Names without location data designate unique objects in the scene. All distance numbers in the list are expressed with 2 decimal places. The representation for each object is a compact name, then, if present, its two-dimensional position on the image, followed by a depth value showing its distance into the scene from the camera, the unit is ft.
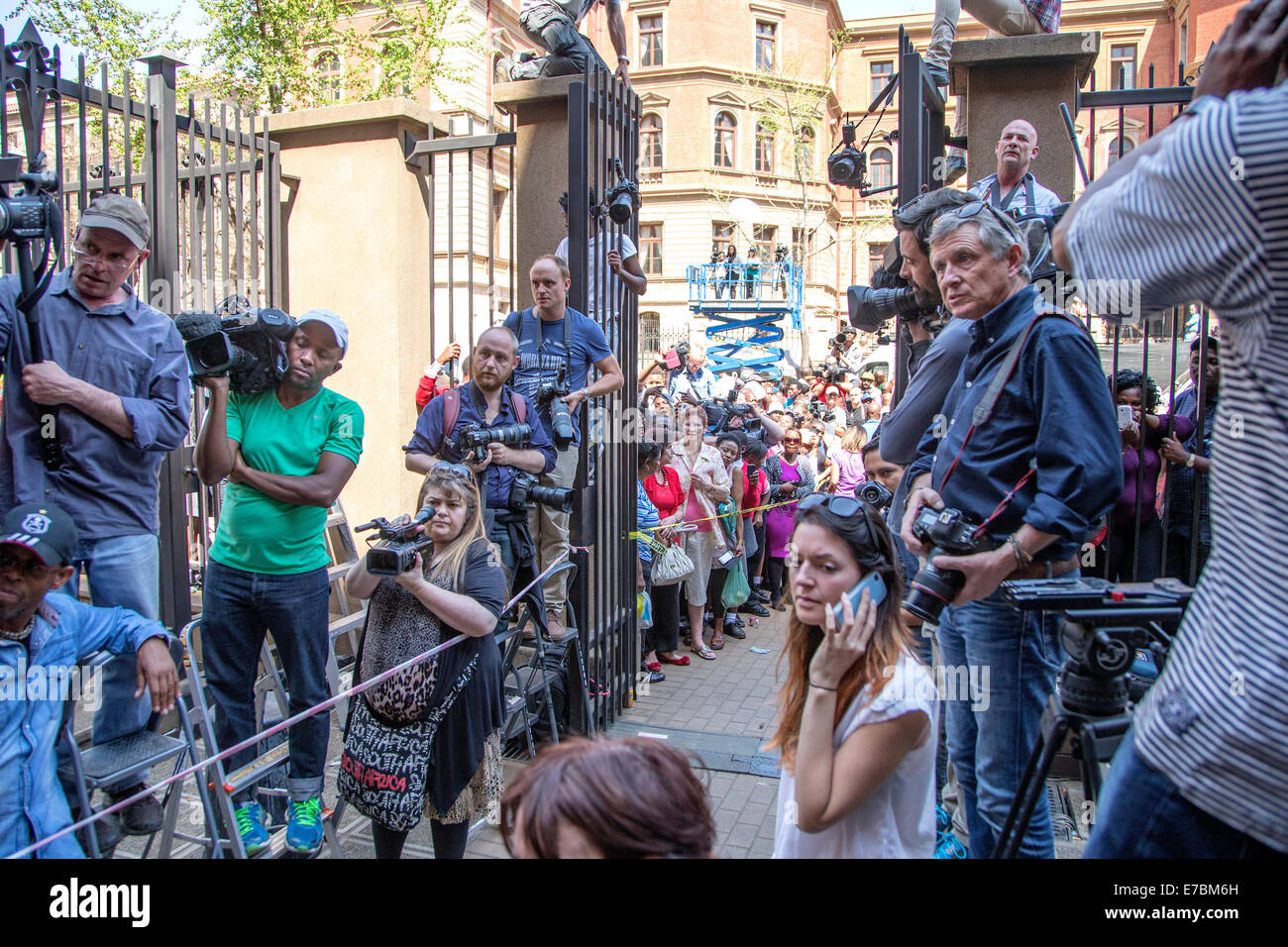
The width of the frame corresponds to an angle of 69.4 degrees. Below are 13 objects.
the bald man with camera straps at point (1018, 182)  14.33
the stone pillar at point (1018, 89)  16.17
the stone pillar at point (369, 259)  21.61
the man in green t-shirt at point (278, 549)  12.64
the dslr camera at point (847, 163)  16.80
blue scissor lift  102.32
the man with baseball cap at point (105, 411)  11.12
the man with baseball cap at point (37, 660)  8.55
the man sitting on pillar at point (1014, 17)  17.67
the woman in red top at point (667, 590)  23.82
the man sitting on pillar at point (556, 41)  18.65
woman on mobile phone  6.91
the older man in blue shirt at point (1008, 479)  8.51
